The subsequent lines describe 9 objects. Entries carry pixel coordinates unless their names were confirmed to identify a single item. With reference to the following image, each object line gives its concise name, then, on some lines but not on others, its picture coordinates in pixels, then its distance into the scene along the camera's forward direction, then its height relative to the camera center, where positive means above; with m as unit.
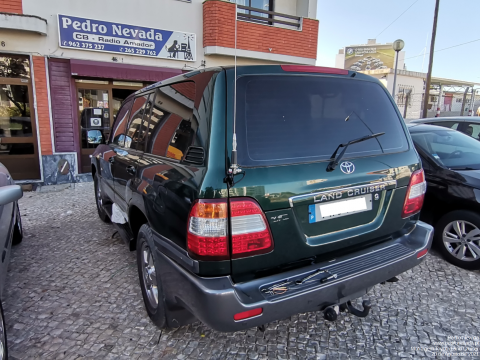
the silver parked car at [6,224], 2.12 -1.05
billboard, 46.59 +10.33
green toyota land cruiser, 1.78 -0.44
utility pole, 13.72 +3.13
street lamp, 10.83 +2.81
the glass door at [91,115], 8.16 +0.18
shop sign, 7.30 +2.04
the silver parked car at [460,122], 5.25 +0.10
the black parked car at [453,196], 3.49 -0.76
